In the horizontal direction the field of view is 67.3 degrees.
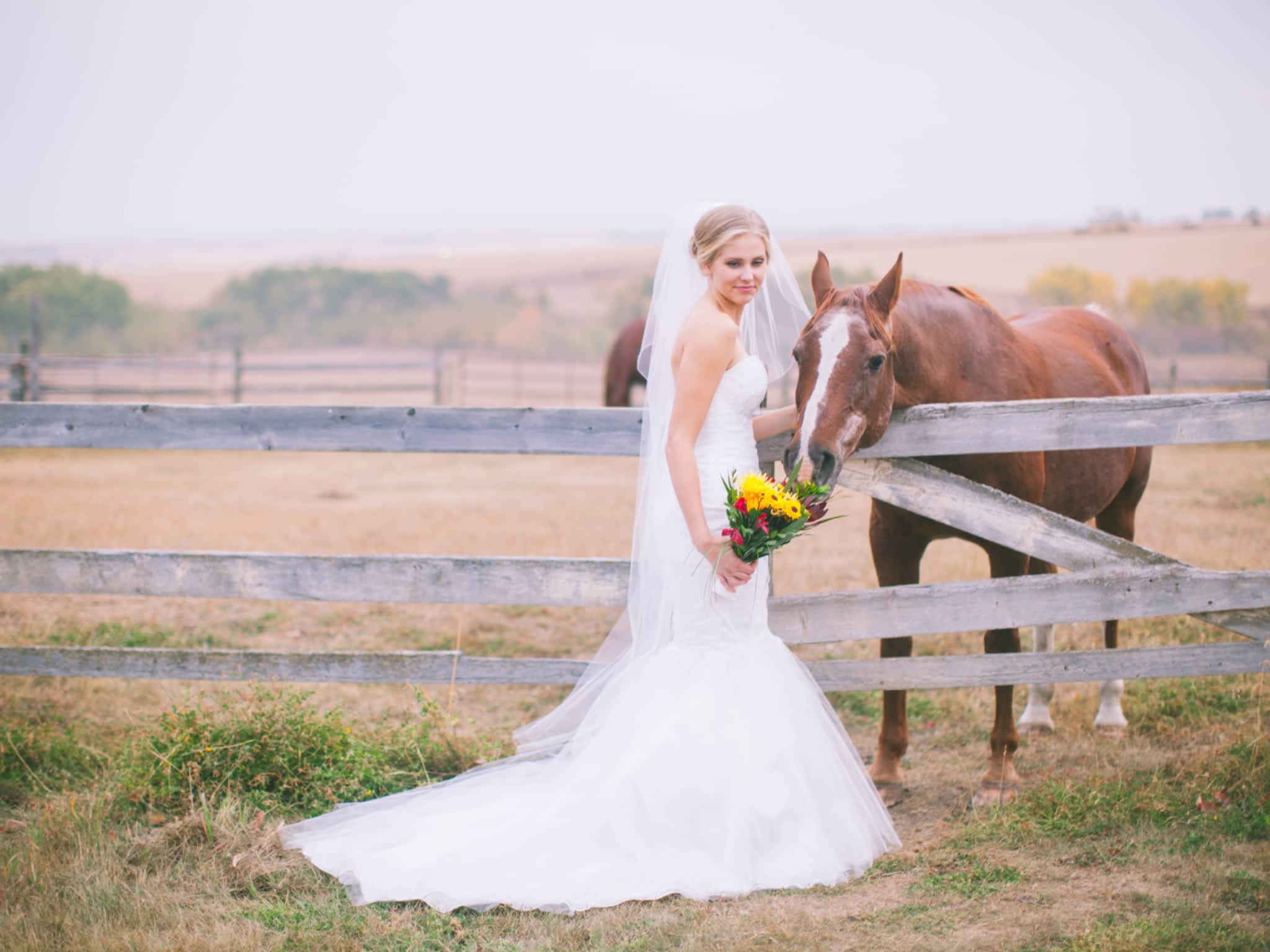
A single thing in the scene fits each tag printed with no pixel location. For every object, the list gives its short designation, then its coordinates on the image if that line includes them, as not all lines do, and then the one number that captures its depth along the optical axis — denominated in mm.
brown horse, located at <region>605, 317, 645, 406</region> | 16172
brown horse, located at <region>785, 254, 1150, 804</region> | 3574
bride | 3363
